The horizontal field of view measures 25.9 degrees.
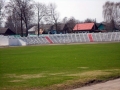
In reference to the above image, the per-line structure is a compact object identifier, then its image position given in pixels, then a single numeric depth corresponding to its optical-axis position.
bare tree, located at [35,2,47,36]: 93.12
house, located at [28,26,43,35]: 133.35
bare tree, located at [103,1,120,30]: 104.19
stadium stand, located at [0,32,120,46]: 74.75
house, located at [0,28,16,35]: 91.56
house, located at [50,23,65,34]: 118.19
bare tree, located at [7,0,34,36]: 80.62
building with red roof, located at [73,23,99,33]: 108.38
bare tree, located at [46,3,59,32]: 104.26
